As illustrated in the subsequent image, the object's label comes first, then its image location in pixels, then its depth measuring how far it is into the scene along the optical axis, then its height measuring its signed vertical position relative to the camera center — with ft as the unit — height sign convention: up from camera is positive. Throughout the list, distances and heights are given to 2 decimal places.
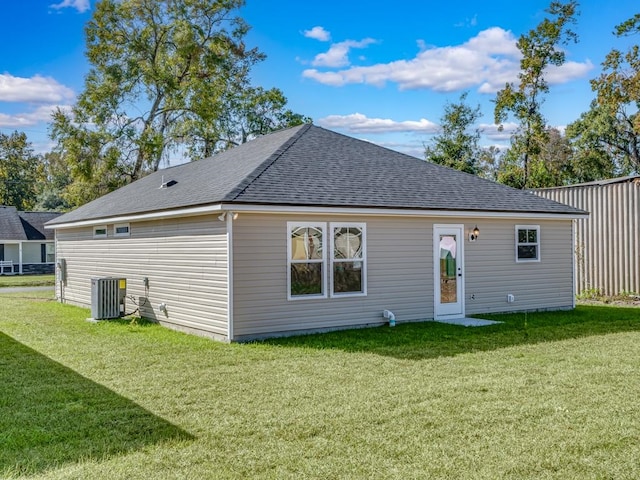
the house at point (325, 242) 31.19 +0.77
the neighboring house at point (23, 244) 109.91 +2.62
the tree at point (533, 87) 77.20 +23.52
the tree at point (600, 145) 105.70 +20.24
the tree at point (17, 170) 154.61 +23.96
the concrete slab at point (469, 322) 35.42 -4.34
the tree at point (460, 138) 101.09 +20.59
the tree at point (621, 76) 62.44 +20.79
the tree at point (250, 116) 101.04 +24.91
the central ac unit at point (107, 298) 39.37 -2.87
